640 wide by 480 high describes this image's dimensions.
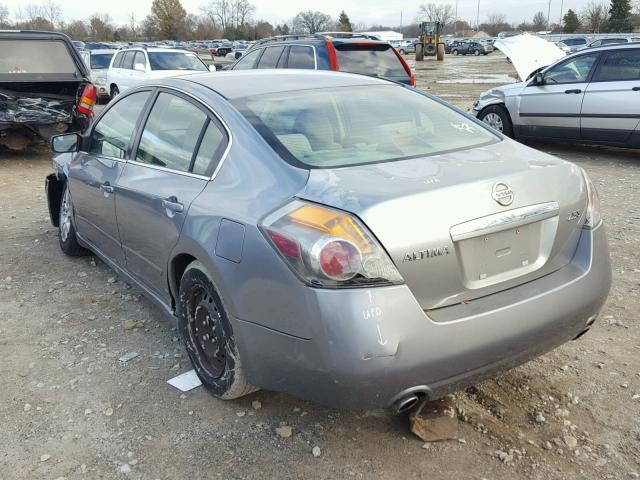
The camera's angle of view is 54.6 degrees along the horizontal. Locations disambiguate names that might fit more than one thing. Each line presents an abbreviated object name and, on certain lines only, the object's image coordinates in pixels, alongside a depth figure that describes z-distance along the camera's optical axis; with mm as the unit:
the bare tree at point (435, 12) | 130875
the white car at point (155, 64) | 13781
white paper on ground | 3164
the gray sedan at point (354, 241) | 2240
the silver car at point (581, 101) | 8281
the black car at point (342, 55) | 9430
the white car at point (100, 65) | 16703
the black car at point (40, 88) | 8562
